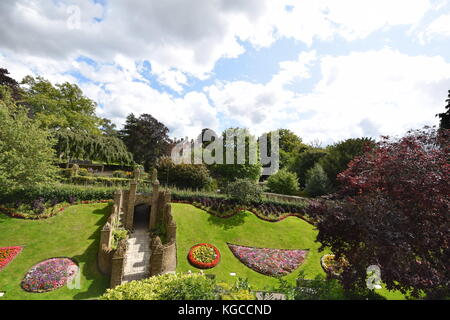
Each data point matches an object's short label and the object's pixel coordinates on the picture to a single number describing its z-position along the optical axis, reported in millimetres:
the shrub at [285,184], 28688
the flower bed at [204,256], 13953
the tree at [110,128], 62522
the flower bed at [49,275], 10789
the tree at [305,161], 35969
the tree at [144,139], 40344
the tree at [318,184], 26953
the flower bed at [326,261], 14931
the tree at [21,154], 15125
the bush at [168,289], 5410
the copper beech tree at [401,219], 6242
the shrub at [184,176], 26141
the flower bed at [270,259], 14203
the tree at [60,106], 29469
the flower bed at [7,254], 11986
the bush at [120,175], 29256
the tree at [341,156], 28719
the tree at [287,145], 49419
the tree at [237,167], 28562
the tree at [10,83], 32625
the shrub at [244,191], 21078
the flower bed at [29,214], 15523
